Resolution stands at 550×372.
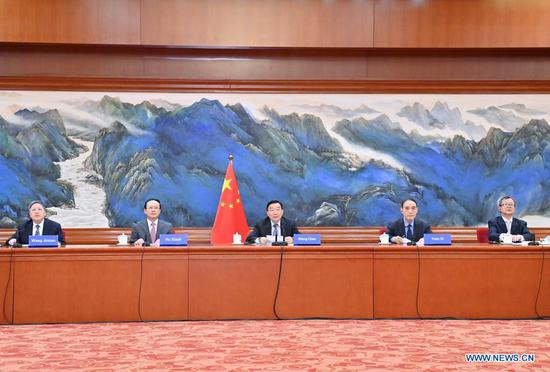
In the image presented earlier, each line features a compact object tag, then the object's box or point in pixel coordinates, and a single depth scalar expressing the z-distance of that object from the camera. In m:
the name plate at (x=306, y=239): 6.50
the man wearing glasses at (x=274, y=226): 7.12
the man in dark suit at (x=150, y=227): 6.96
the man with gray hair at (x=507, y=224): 7.35
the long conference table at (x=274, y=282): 6.12
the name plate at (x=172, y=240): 6.39
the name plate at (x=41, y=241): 6.22
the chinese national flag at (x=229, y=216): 7.89
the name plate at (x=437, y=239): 6.48
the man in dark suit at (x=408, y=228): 7.26
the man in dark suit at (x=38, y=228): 6.97
